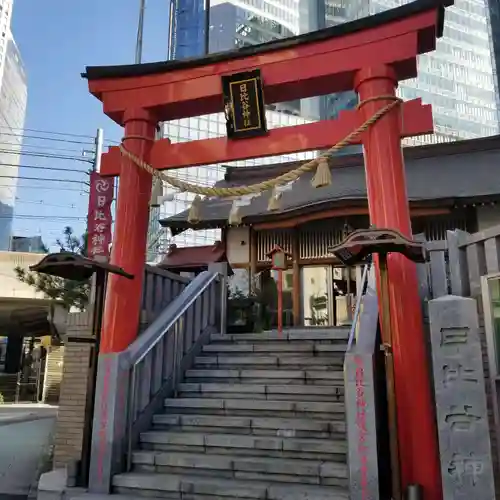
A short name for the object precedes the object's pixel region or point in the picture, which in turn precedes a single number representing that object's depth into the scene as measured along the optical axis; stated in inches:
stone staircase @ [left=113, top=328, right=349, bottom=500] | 215.8
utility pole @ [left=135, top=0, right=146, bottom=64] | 537.6
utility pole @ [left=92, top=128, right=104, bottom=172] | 860.6
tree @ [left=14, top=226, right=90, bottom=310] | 557.6
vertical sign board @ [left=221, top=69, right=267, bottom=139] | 311.7
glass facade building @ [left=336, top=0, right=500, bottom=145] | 2529.5
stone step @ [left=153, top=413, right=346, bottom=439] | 239.3
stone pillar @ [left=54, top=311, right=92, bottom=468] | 286.4
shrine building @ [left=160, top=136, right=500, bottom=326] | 506.0
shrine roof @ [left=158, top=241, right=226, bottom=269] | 593.3
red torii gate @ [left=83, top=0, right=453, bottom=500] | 241.9
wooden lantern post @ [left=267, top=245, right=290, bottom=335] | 374.6
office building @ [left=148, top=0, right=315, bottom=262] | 1991.9
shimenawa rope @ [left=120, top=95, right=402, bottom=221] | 273.9
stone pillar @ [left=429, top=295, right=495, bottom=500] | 173.6
